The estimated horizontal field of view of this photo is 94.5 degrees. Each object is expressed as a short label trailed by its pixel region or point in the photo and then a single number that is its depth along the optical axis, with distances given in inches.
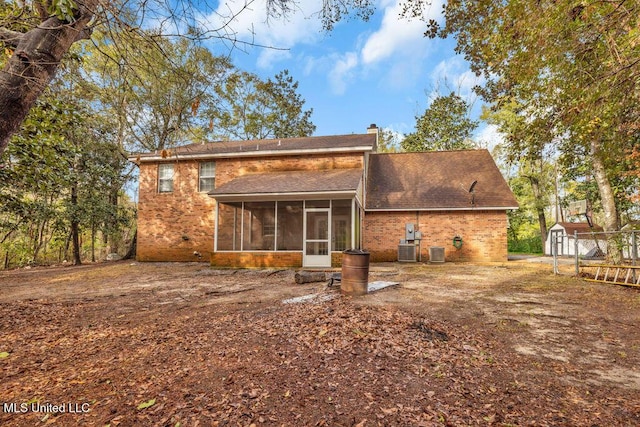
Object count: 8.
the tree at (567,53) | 191.8
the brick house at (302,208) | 470.0
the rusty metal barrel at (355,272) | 247.9
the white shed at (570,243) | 786.8
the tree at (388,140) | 1309.1
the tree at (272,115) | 1005.8
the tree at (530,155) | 300.4
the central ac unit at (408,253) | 542.9
